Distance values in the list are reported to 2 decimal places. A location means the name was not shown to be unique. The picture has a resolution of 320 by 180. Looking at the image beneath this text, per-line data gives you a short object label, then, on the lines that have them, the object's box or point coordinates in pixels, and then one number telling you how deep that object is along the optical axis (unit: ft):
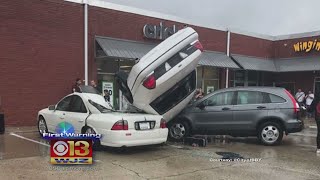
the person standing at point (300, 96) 55.00
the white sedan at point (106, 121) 20.59
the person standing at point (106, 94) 38.79
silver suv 26.11
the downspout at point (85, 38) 38.51
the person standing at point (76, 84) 34.53
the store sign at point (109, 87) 40.88
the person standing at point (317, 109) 23.64
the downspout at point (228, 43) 55.78
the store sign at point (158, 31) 44.05
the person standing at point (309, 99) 52.85
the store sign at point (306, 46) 58.06
